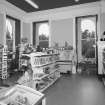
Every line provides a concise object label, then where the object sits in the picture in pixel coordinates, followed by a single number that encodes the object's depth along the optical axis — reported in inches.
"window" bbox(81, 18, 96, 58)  281.1
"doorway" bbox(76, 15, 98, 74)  278.4
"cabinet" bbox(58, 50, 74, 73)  276.1
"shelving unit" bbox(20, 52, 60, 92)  138.1
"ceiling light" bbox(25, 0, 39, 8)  248.5
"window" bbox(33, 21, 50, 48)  323.2
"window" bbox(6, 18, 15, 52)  276.8
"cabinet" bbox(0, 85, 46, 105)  37.7
